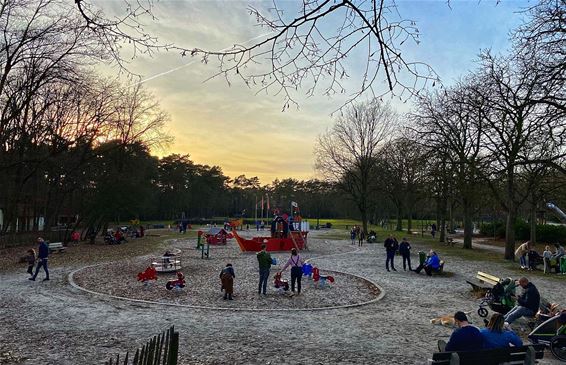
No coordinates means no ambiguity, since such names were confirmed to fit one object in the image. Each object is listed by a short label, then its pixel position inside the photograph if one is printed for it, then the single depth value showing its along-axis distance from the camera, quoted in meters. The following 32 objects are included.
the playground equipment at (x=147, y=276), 16.22
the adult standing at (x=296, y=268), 15.01
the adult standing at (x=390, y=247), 21.52
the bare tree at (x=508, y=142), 21.24
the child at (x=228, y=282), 13.96
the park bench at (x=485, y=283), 14.82
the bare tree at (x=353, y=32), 3.73
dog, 10.88
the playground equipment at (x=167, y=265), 19.90
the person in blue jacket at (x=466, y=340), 6.62
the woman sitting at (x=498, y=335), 7.04
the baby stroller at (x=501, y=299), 11.89
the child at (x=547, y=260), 21.34
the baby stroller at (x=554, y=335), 8.60
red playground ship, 30.69
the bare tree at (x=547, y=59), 12.13
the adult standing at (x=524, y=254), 23.11
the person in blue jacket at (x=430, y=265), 20.00
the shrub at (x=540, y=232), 40.88
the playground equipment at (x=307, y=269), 18.20
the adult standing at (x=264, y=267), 14.67
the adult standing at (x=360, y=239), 37.70
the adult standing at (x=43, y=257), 16.89
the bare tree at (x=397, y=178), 49.11
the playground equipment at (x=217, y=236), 37.84
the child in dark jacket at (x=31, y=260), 17.02
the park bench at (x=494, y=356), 6.09
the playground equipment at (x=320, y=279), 16.59
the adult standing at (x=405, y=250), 21.70
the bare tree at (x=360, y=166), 50.12
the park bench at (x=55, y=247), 27.65
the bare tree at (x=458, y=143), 29.48
